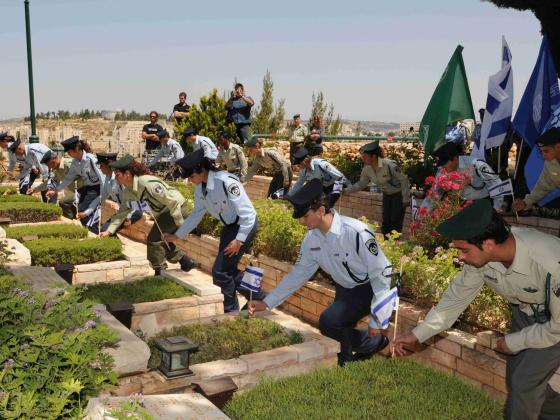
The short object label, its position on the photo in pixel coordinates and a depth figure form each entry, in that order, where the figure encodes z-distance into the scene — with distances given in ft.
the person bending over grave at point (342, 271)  16.19
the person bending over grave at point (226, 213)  22.67
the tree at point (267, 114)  92.67
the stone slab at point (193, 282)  23.03
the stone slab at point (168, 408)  12.12
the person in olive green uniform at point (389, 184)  31.55
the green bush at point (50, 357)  12.07
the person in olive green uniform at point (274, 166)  42.42
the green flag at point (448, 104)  32.12
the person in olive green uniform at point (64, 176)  38.34
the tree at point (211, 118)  60.90
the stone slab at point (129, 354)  14.94
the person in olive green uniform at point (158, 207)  26.32
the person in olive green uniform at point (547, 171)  22.20
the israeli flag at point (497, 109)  30.68
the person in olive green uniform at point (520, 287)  12.25
